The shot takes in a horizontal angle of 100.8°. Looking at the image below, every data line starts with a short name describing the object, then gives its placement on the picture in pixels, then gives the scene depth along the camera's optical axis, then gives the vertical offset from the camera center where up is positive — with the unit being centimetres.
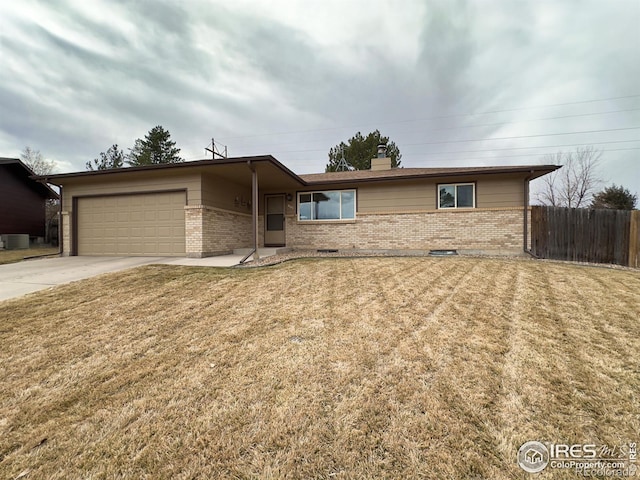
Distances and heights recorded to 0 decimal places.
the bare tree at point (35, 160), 2505 +709
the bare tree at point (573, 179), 2183 +478
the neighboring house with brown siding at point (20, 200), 1517 +207
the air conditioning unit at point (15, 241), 1445 -40
